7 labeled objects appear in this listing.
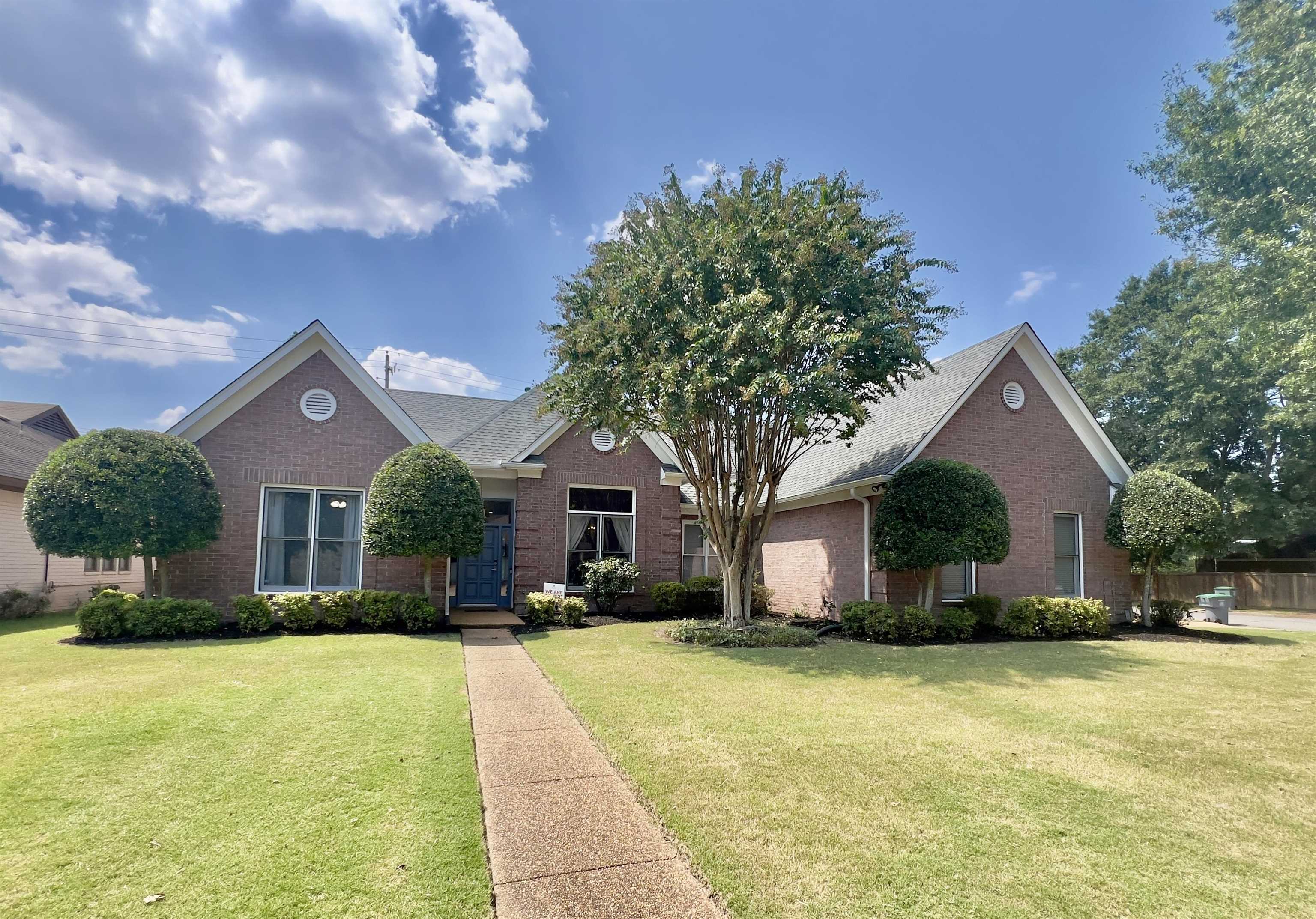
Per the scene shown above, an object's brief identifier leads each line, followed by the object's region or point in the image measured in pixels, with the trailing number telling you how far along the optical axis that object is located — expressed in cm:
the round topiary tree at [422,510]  1164
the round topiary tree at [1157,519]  1313
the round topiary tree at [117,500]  1052
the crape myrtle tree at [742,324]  1007
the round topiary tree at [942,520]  1168
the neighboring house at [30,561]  1420
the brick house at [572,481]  1274
